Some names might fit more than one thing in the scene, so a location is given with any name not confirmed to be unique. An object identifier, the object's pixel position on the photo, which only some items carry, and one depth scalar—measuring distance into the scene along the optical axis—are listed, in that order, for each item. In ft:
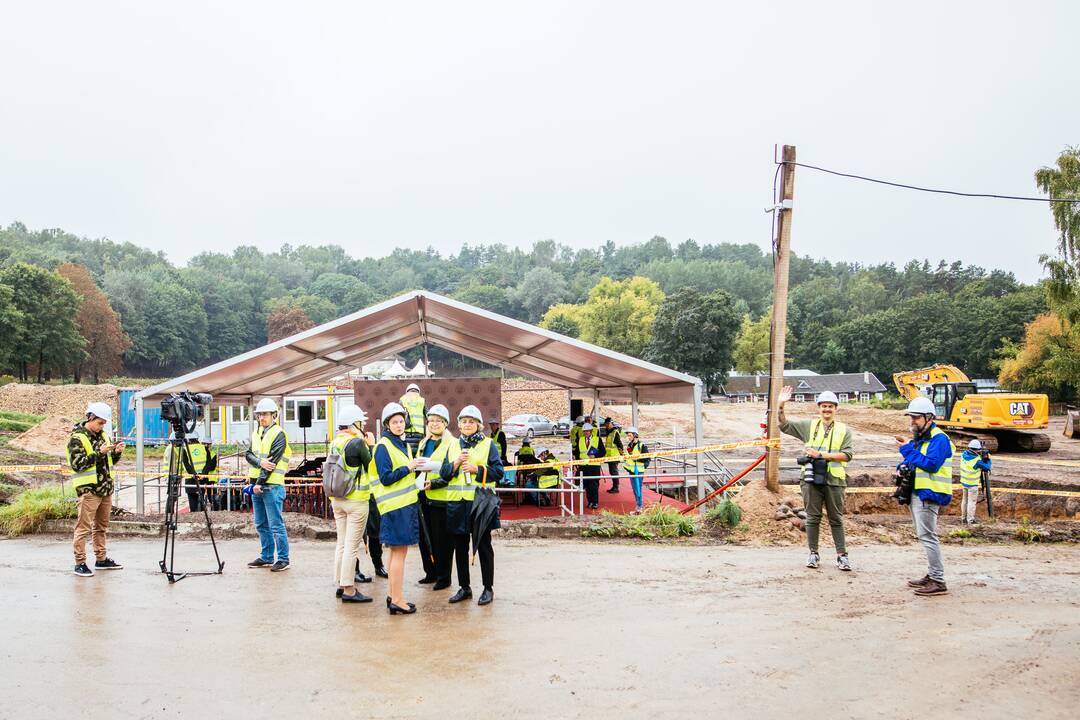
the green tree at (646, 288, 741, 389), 199.00
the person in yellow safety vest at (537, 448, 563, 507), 46.60
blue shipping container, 99.09
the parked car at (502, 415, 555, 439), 132.29
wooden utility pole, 34.06
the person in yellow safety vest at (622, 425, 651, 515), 44.68
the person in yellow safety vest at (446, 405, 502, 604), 22.77
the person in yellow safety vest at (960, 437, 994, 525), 37.96
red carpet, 46.39
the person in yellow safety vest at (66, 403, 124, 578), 26.81
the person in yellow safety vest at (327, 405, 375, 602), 22.98
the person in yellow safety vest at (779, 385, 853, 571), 26.96
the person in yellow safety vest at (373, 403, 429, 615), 21.54
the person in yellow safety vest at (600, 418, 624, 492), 47.39
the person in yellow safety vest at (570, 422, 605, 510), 47.78
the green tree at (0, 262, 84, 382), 178.40
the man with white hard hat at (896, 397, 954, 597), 23.71
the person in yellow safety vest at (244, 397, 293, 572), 27.43
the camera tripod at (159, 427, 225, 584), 26.83
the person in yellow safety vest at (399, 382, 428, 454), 37.19
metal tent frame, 42.78
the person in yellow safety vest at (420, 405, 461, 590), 22.40
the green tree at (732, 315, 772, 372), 245.45
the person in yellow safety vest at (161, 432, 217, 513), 44.34
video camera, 27.09
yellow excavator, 84.12
